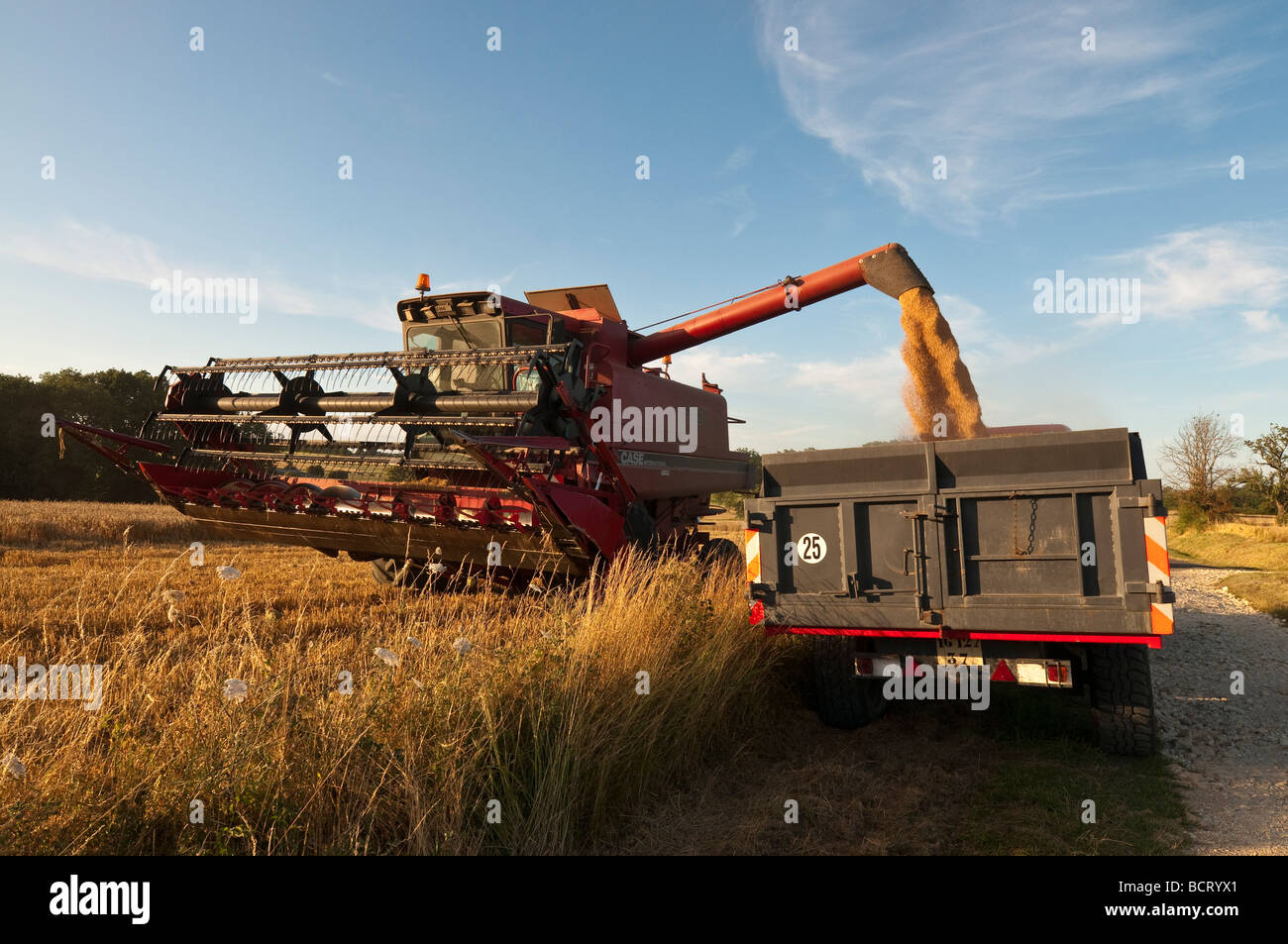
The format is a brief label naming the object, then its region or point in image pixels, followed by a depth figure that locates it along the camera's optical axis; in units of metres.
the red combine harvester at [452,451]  6.28
